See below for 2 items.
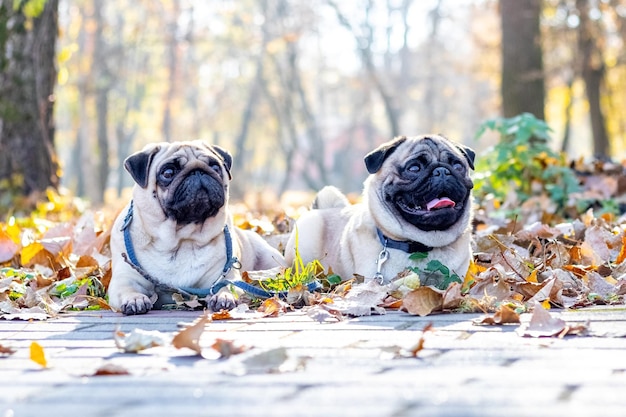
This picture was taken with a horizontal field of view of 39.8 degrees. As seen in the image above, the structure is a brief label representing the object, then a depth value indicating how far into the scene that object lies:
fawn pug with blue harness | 5.27
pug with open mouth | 5.39
